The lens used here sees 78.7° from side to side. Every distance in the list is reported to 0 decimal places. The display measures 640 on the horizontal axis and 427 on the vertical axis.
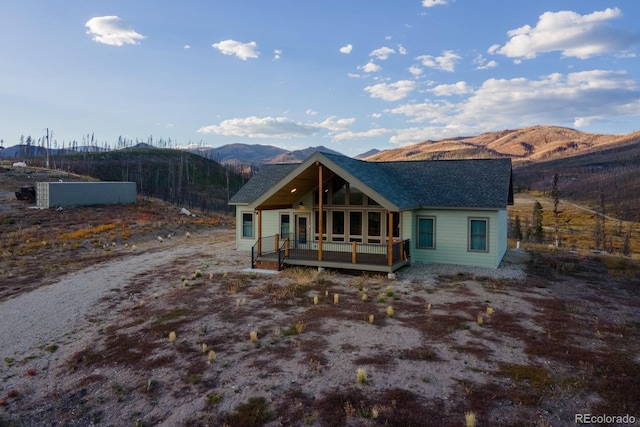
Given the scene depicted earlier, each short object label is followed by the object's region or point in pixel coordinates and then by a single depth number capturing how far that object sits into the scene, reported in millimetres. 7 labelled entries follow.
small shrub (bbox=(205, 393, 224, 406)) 6973
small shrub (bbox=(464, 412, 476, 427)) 5895
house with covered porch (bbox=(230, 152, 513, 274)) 16719
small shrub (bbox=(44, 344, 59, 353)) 10125
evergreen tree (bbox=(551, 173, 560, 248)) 45562
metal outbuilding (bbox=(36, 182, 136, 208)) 38656
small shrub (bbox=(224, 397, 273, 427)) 6297
